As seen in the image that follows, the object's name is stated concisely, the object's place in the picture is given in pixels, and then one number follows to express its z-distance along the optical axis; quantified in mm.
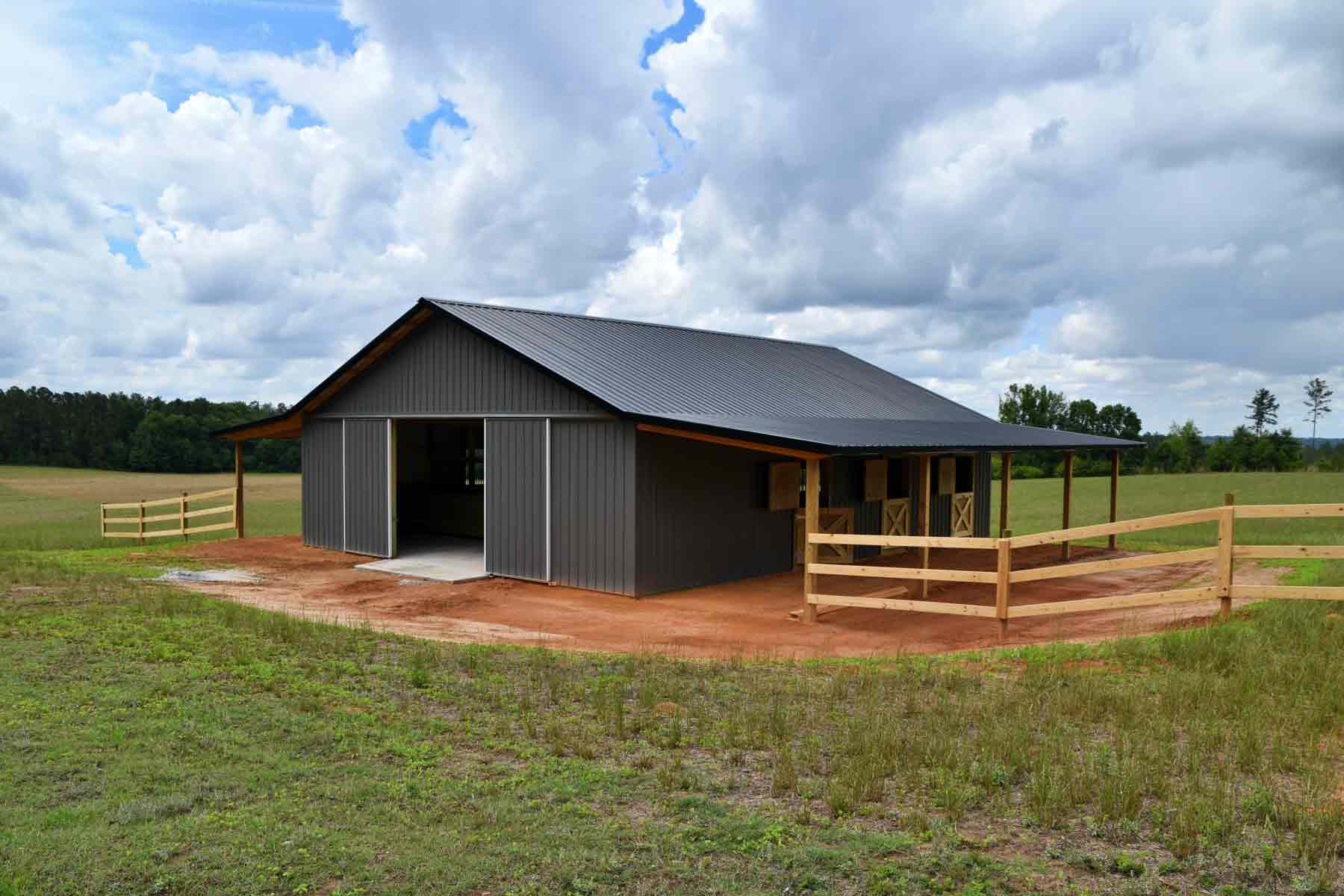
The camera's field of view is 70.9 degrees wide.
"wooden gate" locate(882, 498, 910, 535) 19109
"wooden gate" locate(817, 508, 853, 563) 16422
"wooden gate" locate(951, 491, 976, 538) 20891
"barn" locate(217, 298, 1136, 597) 14164
